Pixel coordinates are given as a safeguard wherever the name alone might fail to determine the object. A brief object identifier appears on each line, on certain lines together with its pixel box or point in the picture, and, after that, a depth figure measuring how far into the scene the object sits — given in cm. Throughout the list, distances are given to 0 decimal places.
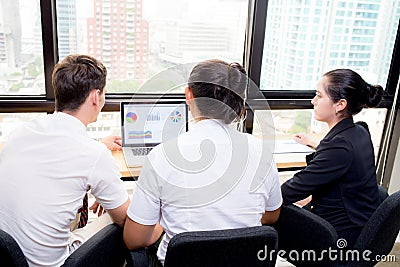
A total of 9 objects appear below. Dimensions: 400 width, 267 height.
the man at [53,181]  112
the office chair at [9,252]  98
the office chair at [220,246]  94
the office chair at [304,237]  134
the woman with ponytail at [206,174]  106
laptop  203
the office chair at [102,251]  104
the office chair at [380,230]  130
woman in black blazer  146
